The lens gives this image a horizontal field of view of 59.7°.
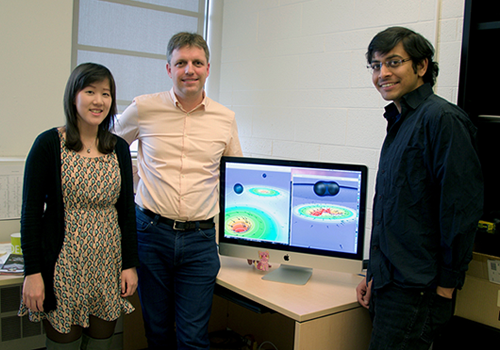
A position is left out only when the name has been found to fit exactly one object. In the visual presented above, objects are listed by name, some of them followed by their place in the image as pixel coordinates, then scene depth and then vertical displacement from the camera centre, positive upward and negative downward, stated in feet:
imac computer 5.61 -0.72
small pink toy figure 6.08 -1.46
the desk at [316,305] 4.95 -1.69
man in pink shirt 5.65 -0.61
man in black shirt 4.18 -0.32
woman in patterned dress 4.80 -0.87
